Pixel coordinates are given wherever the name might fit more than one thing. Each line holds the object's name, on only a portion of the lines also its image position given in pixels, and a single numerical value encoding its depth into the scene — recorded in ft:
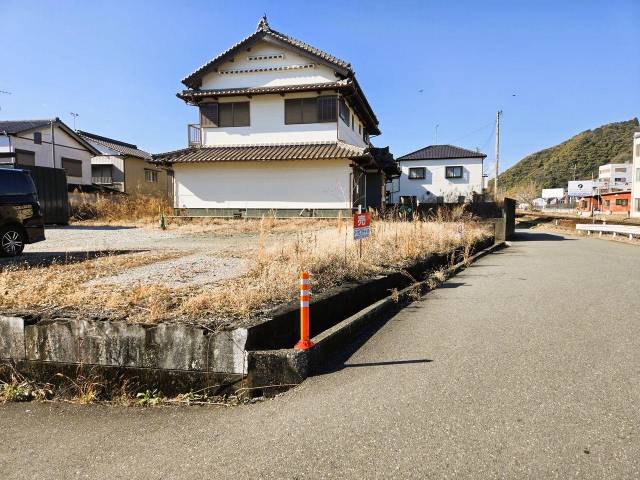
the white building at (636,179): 133.90
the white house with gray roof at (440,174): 112.68
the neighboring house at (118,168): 101.55
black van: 26.37
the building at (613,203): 154.51
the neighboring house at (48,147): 82.89
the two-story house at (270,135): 56.24
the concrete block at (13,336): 13.11
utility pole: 99.09
